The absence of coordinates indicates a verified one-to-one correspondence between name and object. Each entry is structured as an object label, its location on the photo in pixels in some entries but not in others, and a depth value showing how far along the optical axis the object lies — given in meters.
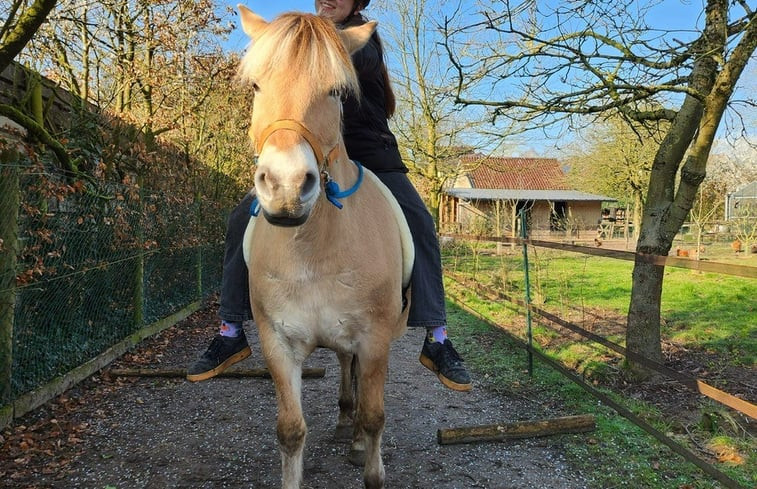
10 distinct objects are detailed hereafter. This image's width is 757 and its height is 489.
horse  1.86
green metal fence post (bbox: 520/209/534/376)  5.42
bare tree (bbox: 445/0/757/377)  4.55
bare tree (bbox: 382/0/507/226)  19.38
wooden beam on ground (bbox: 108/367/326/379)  5.57
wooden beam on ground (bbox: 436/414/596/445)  3.93
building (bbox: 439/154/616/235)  38.00
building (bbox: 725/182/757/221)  41.57
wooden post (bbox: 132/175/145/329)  6.80
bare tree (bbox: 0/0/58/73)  3.46
